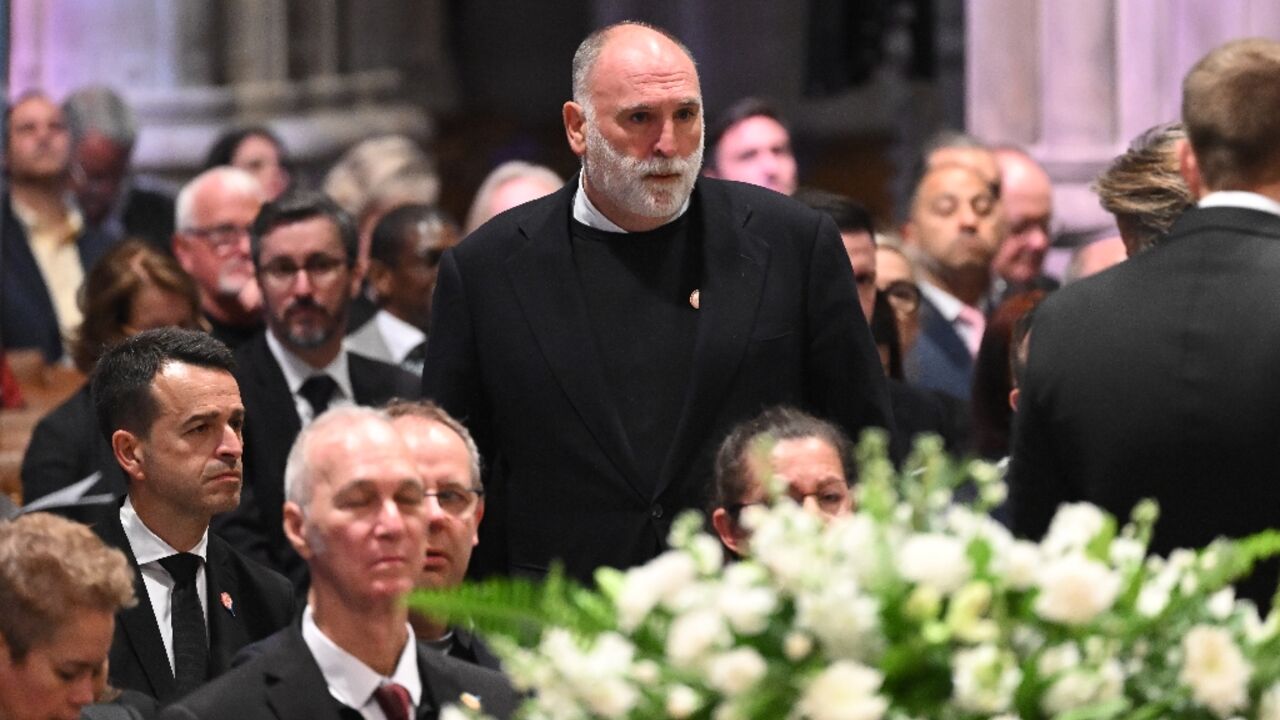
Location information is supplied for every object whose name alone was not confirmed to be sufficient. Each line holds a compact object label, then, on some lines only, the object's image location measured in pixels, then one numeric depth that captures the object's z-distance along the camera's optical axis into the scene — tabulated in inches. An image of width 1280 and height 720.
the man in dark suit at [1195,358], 339.6
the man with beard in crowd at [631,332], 430.6
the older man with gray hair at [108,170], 817.5
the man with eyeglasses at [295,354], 531.5
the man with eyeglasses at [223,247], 624.7
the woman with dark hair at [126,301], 569.0
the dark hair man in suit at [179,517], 417.4
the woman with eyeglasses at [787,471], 400.8
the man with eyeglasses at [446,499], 394.0
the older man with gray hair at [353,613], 335.6
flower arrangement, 250.8
